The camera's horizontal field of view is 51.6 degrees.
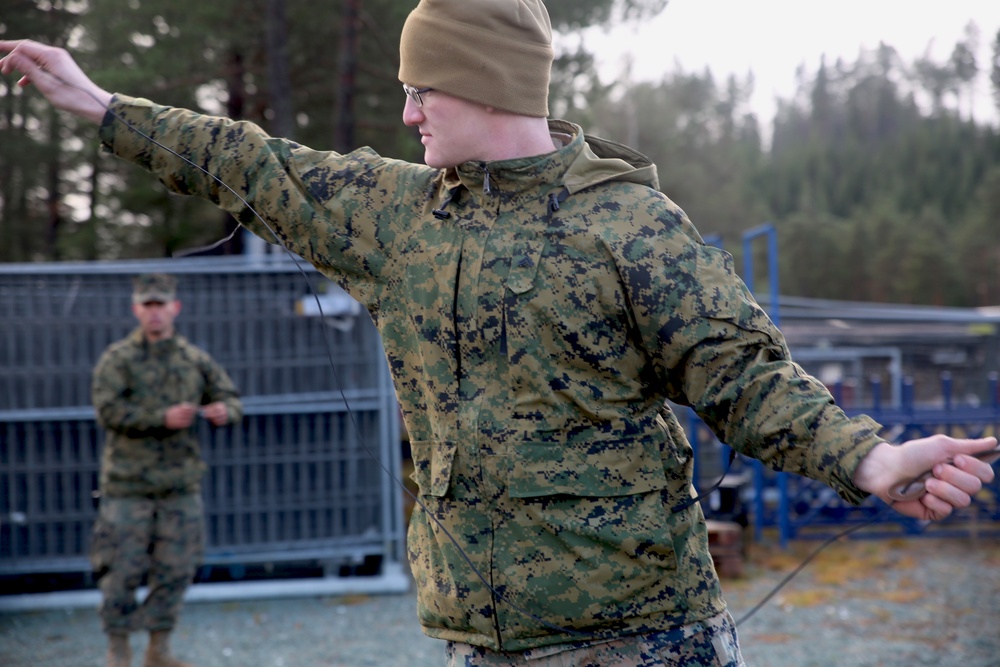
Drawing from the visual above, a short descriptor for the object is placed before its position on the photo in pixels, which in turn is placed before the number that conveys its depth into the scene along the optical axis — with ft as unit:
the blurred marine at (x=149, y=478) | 18.97
